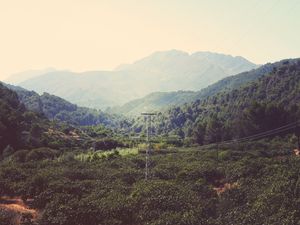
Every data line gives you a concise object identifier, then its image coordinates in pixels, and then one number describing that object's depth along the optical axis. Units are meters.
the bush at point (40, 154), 44.83
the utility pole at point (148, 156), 31.65
